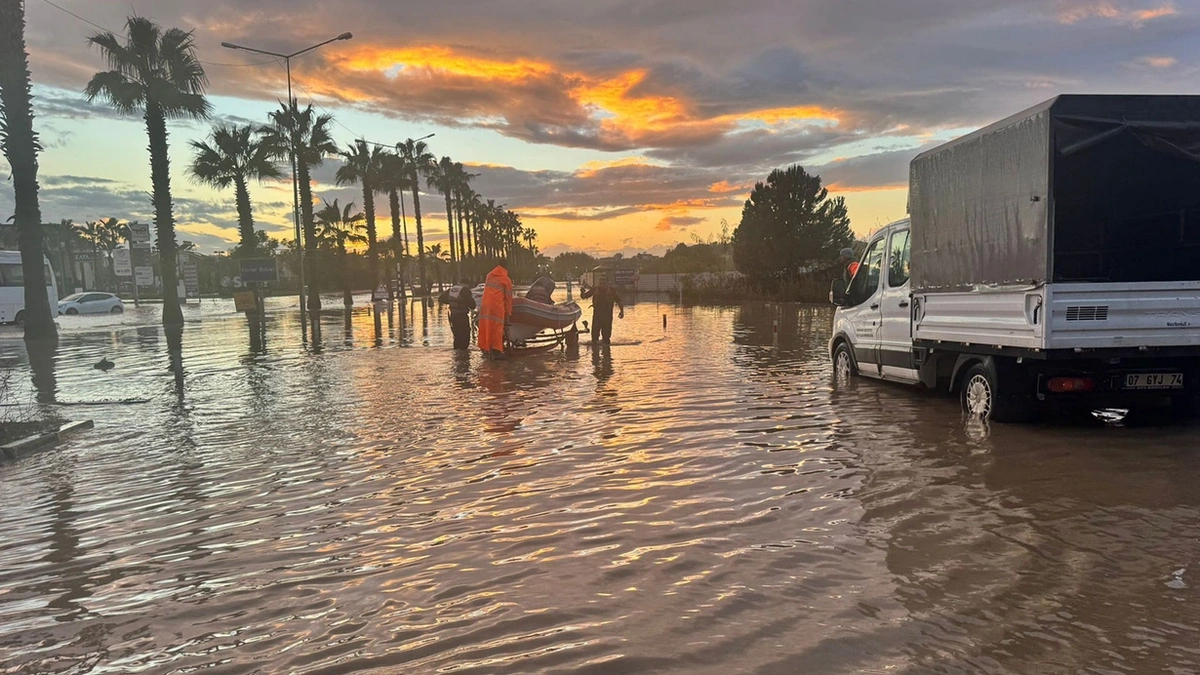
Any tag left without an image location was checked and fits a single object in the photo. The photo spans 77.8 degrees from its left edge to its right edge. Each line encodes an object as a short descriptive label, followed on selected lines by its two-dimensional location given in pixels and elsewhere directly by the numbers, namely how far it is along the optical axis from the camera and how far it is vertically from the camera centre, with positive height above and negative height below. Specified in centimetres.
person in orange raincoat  1510 -41
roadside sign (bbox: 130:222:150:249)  3962 +406
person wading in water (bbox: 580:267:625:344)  1834 -37
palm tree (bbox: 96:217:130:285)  12519 +1303
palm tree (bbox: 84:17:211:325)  2914 +873
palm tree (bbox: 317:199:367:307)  4636 +687
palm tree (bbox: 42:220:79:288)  8288 +760
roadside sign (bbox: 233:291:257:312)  3051 +18
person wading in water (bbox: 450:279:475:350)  1733 -41
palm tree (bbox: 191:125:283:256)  4122 +786
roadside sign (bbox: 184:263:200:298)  5853 +238
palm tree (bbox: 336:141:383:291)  5191 +914
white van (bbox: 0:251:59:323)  3148 +104
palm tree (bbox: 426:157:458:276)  7338 +1149
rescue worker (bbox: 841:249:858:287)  1120 +14
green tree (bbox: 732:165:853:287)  4469 +326
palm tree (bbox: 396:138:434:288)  6097 +1120
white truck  697 +14
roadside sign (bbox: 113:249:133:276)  4641 +289
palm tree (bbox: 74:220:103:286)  12300 +1281
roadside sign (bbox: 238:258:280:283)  3466 +159
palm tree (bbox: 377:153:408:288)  5622 +902
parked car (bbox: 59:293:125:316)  4325 +37
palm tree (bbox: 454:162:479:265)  7812 +1175
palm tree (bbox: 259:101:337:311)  3981 +887
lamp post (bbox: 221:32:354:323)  3678 +562
